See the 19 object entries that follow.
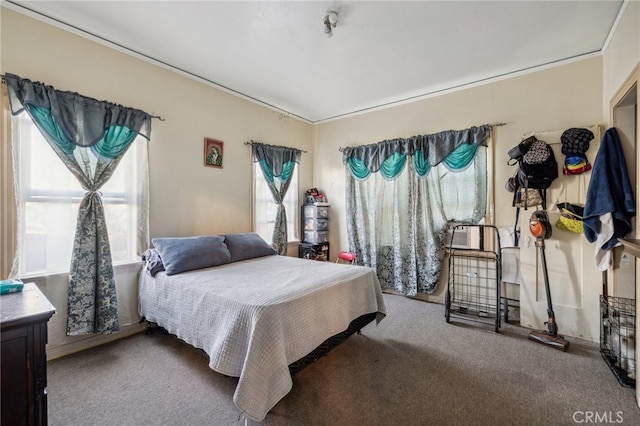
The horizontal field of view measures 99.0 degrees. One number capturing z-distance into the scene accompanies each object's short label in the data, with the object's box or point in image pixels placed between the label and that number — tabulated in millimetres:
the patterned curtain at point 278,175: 4102
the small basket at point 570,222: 2631
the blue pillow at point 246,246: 3182
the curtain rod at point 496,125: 3291
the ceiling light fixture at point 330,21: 2244
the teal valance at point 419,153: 3455
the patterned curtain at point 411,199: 3502
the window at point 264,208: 4043
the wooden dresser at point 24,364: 1045
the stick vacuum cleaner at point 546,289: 2527
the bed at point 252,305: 1597
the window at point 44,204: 2211
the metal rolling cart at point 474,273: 3287
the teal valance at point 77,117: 2158
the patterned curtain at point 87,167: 2275
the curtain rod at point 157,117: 2933
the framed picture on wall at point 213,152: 3443
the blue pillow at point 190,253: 2566
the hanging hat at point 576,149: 2658
